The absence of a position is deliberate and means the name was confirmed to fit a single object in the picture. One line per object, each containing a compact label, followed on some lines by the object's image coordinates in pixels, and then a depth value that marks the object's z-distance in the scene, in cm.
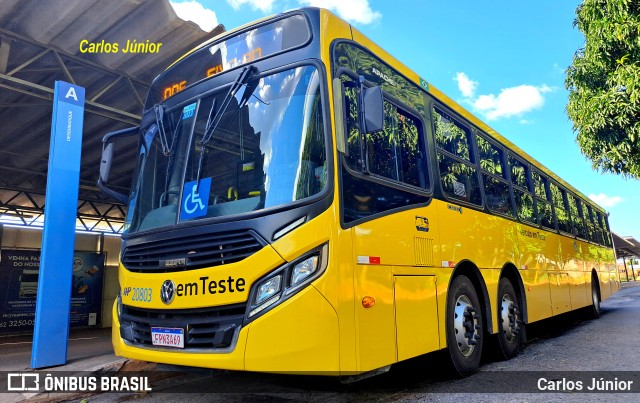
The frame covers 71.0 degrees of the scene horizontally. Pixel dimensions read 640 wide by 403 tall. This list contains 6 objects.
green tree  905
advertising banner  1255
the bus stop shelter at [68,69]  736
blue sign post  588
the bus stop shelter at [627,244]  3251
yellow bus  317
